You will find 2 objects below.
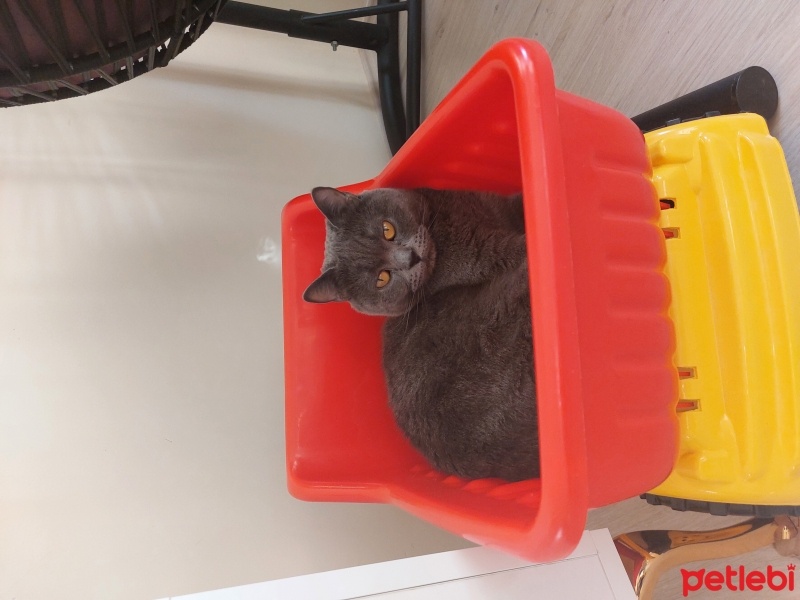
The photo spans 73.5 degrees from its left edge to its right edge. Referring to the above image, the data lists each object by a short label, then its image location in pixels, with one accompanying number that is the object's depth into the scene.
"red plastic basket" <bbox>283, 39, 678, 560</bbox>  0.57
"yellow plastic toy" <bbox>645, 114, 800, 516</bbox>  0.74
